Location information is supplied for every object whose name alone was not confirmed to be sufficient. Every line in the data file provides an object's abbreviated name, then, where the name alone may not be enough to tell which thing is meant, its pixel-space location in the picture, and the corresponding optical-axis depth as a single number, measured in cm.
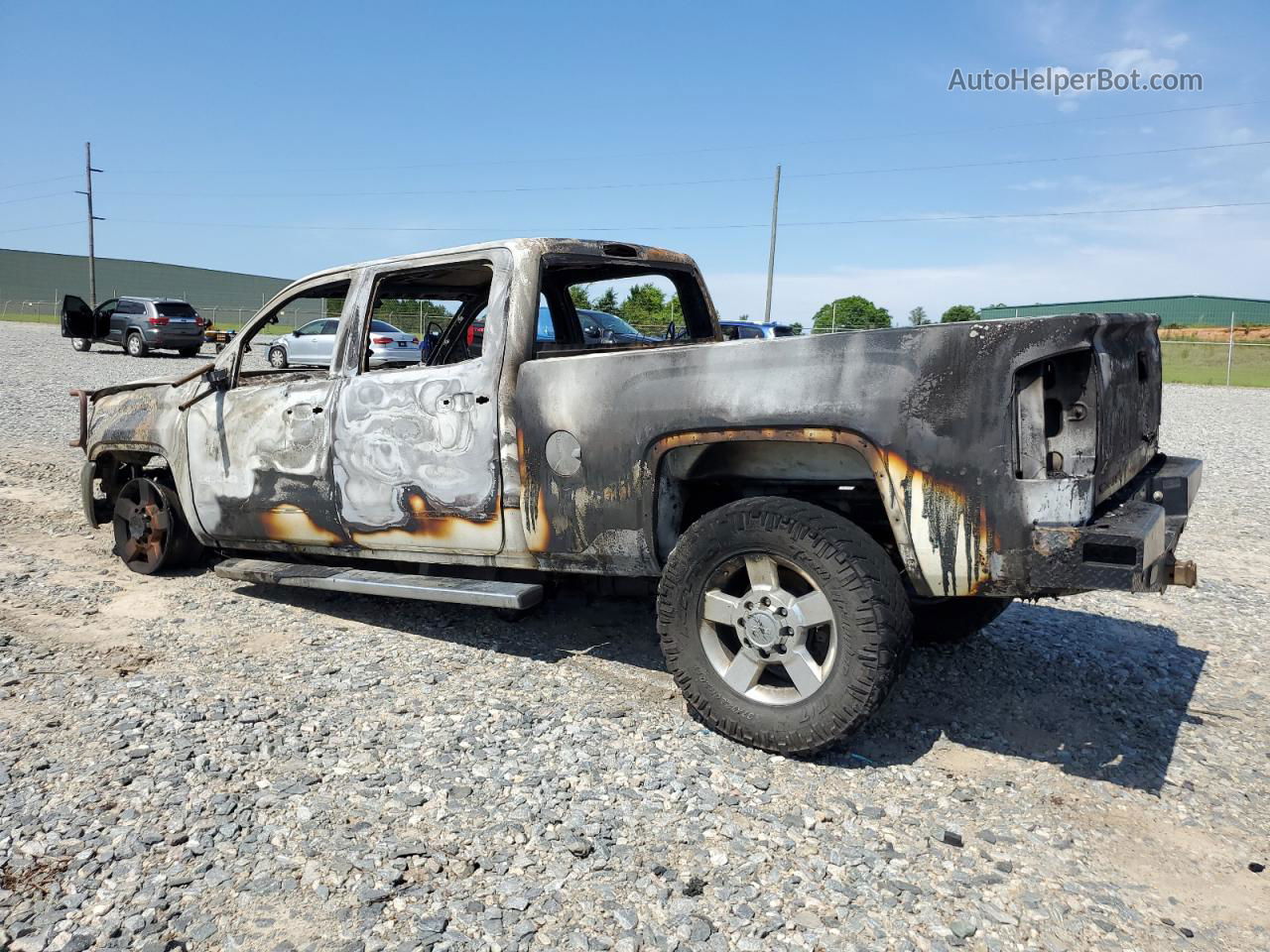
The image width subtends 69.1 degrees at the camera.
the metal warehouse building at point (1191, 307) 5066
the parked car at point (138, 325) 2492
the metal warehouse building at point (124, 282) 7638
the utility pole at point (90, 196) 4147
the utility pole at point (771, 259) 3416
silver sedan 2075
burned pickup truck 299
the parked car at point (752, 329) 1878
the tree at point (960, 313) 4364
